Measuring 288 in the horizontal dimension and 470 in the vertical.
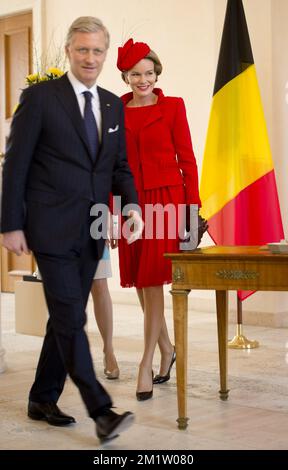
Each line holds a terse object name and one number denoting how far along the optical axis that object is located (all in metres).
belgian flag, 6.41
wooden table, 3.52
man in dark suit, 3.37
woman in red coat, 4.39
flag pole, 6.10
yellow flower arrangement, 5.76
